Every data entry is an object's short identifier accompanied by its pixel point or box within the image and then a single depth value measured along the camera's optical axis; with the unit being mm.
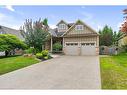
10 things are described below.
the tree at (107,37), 17731
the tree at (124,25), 8734
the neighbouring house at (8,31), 14967
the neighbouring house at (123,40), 12586
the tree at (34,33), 9682
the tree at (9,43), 9026
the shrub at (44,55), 8258
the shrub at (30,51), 9458
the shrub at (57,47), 11602
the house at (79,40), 11073
